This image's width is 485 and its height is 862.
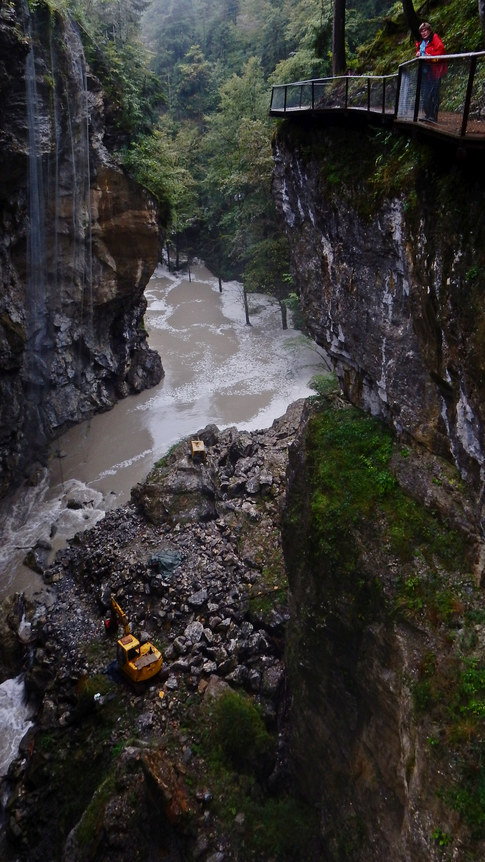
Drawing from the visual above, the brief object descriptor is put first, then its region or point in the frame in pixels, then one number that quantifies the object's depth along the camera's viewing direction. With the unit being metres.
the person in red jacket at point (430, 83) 6.60
